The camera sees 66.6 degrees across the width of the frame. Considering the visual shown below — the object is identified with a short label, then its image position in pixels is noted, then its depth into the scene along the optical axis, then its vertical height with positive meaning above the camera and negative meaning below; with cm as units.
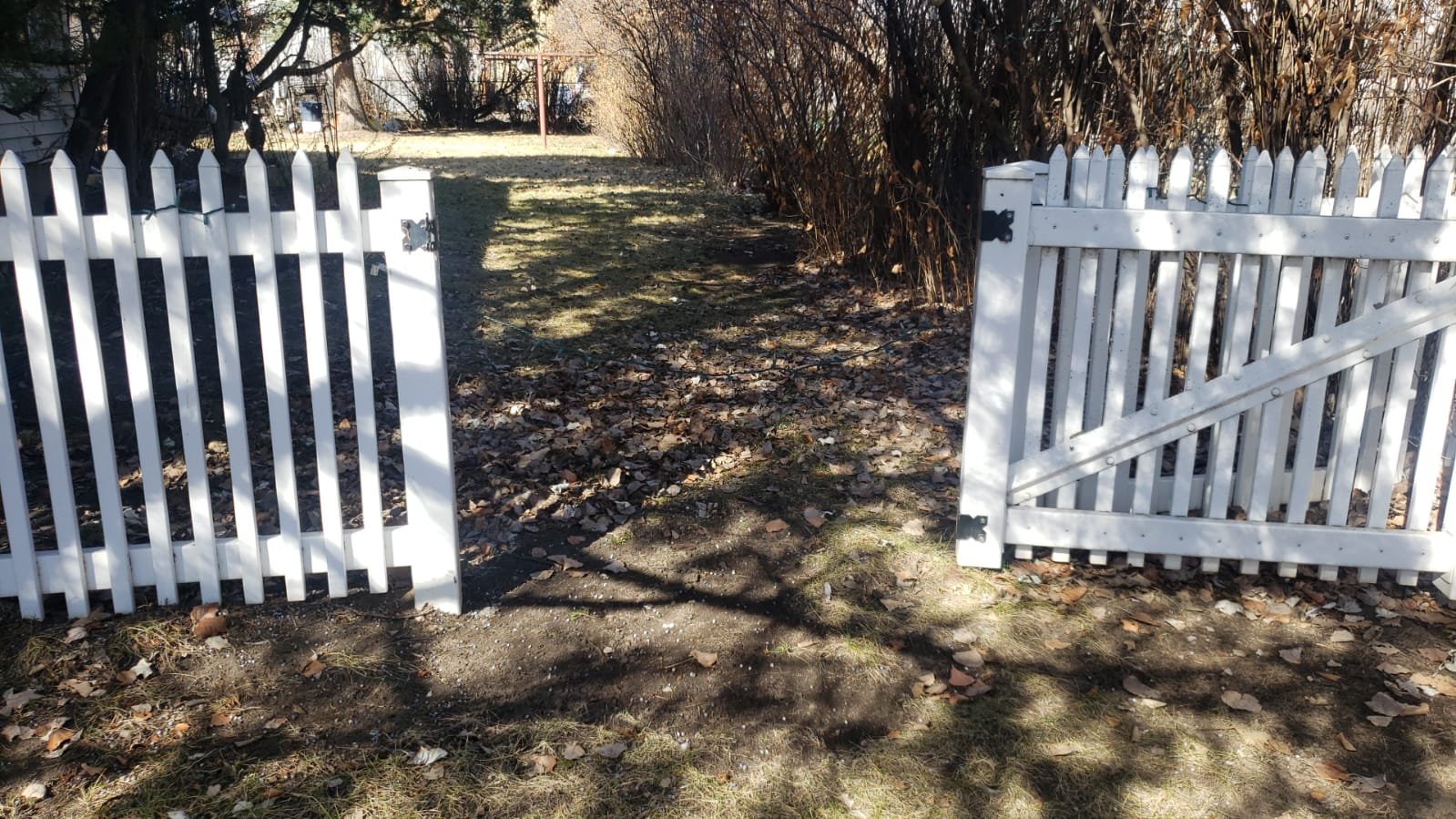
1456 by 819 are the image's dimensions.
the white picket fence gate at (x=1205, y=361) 349 -73
